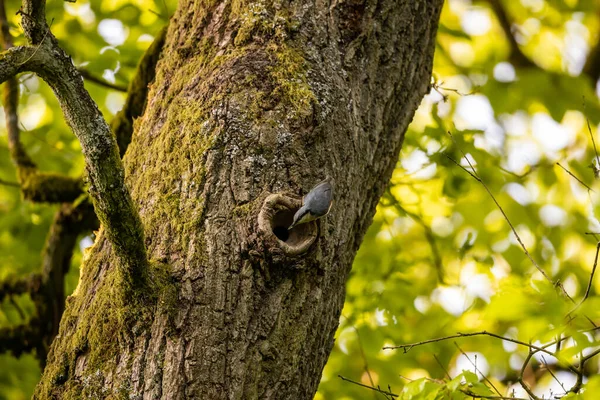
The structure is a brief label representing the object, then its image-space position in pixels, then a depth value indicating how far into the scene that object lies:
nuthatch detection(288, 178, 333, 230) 14.60
